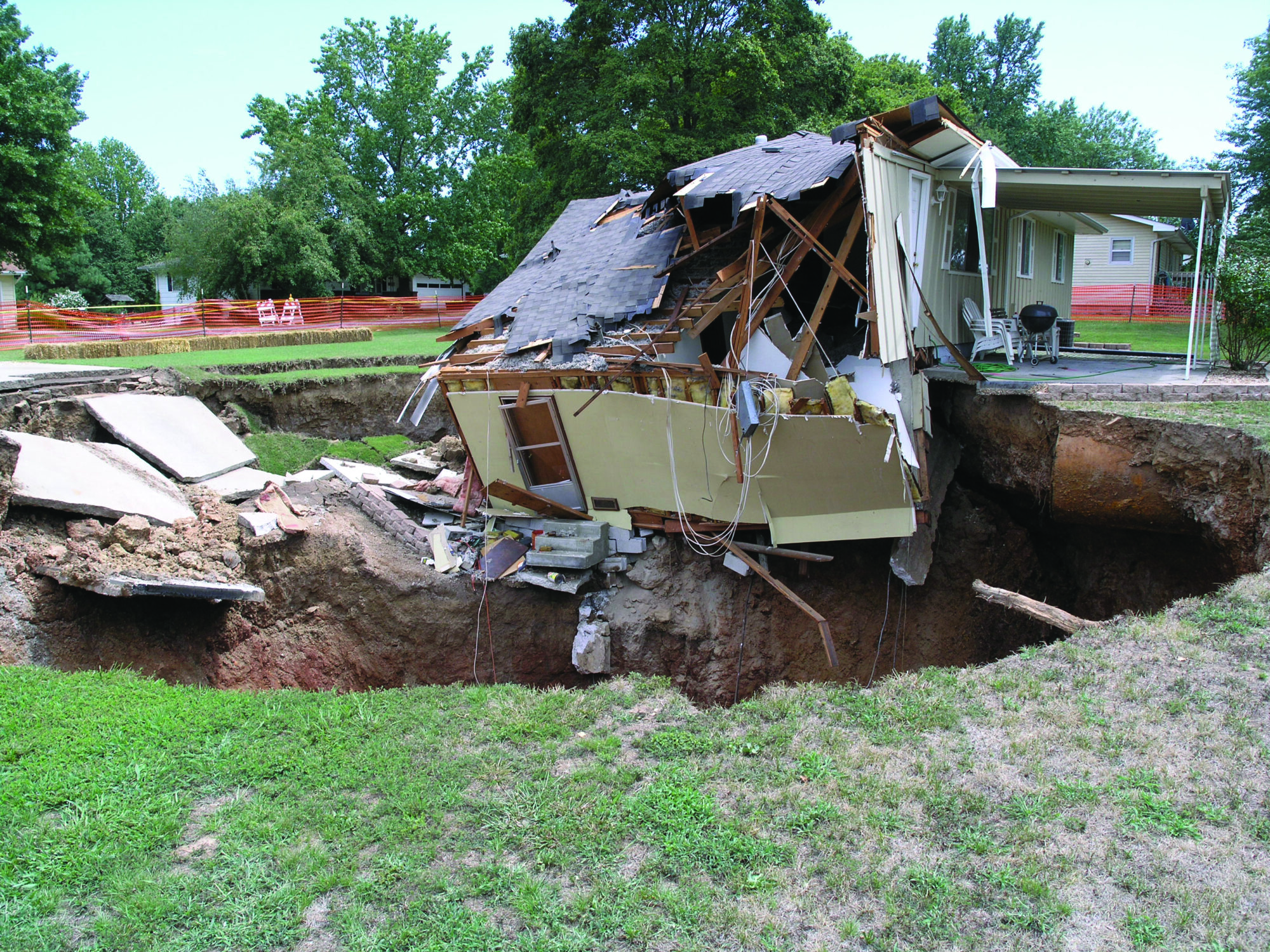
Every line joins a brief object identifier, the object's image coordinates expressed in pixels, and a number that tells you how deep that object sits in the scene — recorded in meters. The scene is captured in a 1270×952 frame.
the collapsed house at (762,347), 9.09
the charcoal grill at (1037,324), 12.92
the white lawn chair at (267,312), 30.20
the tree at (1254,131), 28.61
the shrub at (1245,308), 10.27
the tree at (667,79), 21.45
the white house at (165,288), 44.91
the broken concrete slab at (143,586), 8.98
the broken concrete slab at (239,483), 11.61
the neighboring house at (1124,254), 31.23
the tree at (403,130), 39.81
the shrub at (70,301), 39.12
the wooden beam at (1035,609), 6.80
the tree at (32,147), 24.89
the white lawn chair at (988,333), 12.14
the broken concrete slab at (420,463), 13.55
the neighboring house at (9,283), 36.69
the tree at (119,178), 68.81
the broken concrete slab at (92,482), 9.82
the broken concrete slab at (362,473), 12.59
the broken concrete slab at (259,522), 10.63
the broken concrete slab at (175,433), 11.77
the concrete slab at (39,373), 12.02
